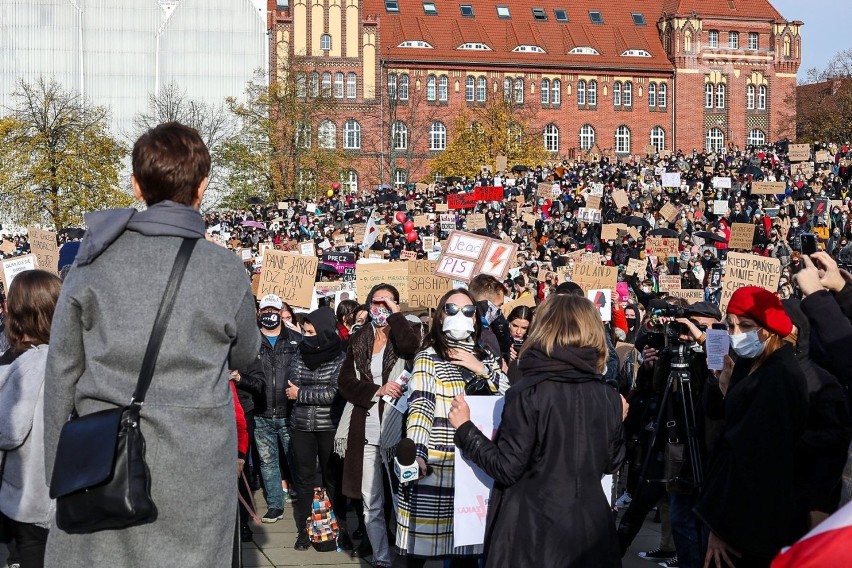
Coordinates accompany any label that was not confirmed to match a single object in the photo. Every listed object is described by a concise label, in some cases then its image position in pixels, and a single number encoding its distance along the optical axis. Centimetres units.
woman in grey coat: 323
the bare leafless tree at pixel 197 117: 6103
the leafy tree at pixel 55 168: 5059
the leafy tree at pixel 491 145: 6512
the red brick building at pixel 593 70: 7488
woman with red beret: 466
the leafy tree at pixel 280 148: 5519
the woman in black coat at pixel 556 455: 430
